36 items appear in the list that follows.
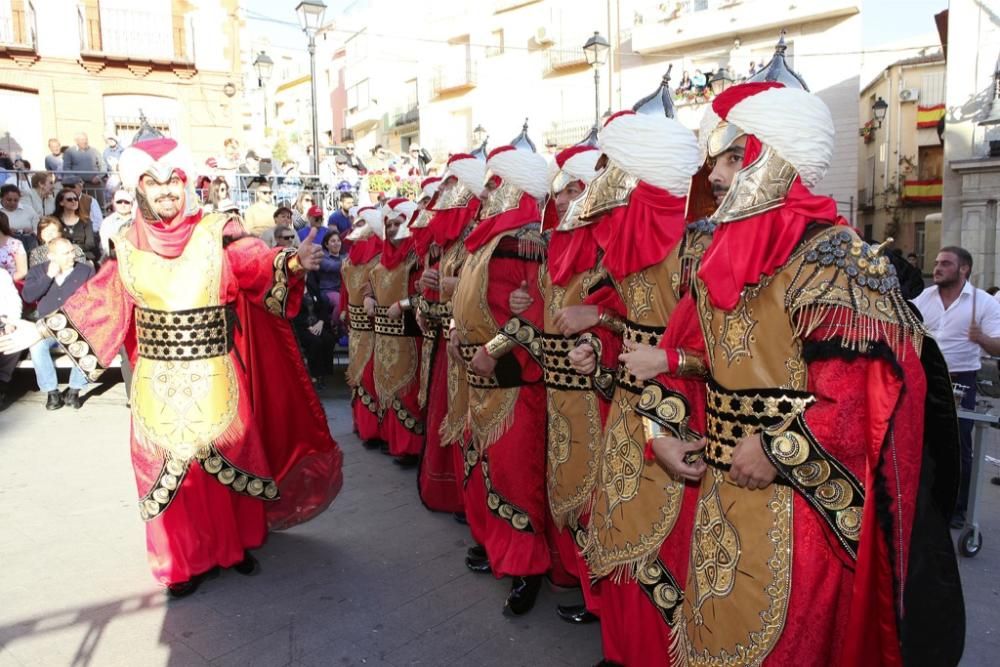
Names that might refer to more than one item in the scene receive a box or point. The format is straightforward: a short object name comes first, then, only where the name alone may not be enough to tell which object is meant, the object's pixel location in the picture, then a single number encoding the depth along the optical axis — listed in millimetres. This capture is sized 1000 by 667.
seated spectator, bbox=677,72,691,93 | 22859
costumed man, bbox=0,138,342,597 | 3748
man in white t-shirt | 4914
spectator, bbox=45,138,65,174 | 13325
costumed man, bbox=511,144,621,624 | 3191
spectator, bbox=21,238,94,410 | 7734
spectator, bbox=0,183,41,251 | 9367
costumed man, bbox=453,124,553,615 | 3645
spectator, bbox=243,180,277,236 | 10117
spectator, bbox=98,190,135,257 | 7832
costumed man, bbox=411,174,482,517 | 4789
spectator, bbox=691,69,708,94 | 22375
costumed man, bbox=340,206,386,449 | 6708
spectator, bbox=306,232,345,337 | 8891
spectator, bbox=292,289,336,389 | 8680
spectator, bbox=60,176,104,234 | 9914
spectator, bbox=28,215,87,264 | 8062
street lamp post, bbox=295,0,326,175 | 11984
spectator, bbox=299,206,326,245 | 10523
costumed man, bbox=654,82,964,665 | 1971
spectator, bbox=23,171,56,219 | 11266
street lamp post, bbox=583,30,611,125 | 13352
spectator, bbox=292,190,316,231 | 12364
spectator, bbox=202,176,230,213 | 9469
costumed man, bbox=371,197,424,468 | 6125
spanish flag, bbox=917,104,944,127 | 24566
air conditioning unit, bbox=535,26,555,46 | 27109
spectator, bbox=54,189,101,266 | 9281
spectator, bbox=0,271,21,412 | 7387
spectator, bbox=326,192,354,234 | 10087
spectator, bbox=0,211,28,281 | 8297
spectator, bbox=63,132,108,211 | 12635
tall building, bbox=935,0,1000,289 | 12750
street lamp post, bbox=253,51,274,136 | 16297
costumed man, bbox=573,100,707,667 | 2668
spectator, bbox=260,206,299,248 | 8057
